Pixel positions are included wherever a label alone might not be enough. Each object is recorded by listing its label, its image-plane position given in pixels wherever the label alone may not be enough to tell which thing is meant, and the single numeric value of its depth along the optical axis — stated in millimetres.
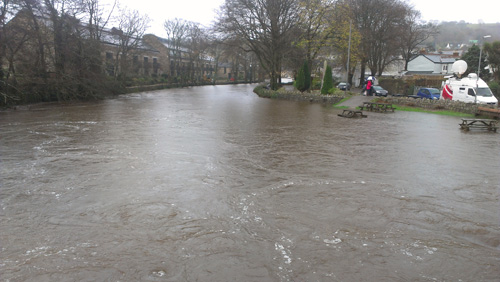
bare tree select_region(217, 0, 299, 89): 35844
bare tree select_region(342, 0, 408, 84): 41844
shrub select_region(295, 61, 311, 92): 35656
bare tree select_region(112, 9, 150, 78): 43688
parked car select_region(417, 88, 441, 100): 29344
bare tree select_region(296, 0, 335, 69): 35344
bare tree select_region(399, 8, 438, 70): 48012
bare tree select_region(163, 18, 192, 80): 64500
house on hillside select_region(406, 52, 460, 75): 62875
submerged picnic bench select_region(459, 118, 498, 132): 16453
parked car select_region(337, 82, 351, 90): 47412
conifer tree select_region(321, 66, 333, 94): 32656
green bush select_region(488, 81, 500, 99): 31297
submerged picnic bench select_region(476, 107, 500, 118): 19469
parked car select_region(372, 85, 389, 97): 34928
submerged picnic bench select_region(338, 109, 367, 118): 21188
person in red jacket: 31508
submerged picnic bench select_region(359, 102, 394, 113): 23909
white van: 23641
